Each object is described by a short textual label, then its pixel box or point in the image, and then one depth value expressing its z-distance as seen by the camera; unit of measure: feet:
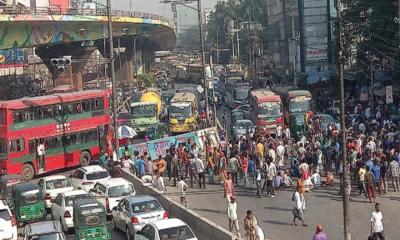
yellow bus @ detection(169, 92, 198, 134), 153.28
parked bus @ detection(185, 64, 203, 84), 325.54
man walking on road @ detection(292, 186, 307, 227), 64.80
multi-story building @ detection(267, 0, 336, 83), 230.89
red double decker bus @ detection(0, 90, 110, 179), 100.99
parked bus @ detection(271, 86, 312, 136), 132.36
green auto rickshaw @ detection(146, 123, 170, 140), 147.74
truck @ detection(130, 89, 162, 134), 156.46
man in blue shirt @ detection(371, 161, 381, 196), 73.46
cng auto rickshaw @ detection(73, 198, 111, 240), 63.41
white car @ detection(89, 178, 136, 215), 74.75
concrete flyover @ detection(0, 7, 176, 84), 157.07
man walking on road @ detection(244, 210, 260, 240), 55.69
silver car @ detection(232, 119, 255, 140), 128.94
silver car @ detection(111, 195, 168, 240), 64.44
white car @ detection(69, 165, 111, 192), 85.51
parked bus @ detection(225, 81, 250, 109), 203.63
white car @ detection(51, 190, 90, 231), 71.51
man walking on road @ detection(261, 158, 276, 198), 79.15
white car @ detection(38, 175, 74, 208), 81.85
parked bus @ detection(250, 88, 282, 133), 131.85
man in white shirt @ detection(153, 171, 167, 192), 82.74
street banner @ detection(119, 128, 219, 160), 111.14
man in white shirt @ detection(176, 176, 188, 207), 76.14
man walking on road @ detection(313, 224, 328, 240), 51.29
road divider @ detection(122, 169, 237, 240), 57.98
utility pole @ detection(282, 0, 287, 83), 267.39
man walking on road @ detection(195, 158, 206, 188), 85.71
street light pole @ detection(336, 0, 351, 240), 55.24
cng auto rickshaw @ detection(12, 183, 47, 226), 76.95
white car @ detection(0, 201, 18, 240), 64.34
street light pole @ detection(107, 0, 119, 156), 102.83
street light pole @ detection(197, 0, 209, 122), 129.59
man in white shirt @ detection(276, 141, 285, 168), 90.74
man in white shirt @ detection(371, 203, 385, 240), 56.44
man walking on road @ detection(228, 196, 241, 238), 61.87
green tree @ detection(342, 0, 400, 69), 148.36
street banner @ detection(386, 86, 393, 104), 118.93
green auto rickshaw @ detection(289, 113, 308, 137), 129.81
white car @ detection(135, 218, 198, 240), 54.80
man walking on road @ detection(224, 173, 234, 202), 73.13
